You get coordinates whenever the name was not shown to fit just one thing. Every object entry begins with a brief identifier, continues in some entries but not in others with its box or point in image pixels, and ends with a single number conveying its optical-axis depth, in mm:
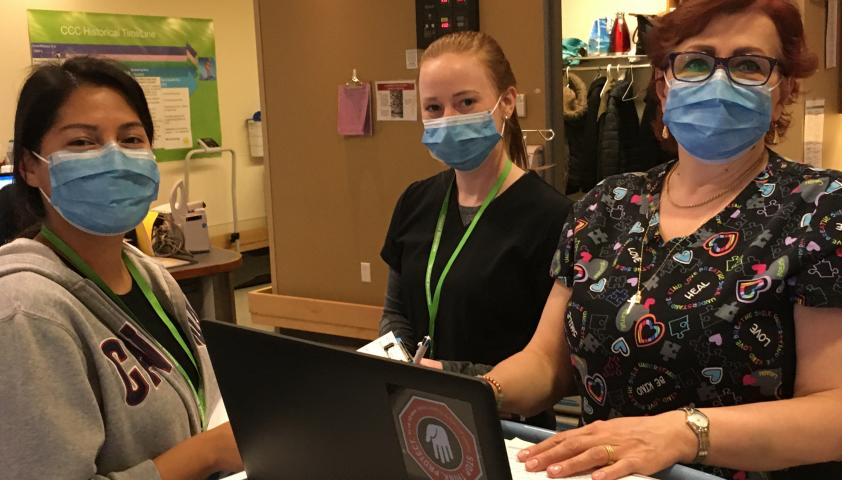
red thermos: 4891
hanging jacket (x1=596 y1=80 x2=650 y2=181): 4781
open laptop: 804
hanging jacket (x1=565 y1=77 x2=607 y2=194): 4883
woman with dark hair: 1164
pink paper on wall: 4262
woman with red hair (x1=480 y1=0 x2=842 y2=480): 1170
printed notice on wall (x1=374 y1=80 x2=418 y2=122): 4105
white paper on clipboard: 1425
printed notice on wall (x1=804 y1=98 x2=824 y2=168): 3275
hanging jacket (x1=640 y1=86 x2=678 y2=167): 4684
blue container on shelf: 5051
